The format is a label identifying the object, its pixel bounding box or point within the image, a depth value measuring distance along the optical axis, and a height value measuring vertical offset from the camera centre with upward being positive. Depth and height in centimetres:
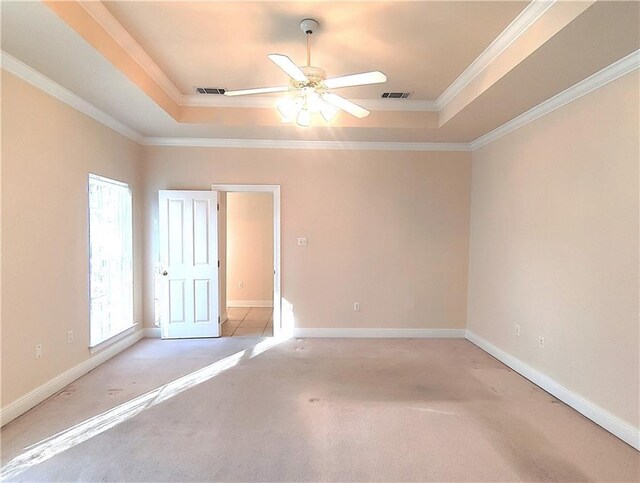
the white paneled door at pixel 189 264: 455 -49
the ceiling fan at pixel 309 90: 221 +101
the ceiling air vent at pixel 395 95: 370 +150
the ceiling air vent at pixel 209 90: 362 +151
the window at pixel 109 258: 367 -36
